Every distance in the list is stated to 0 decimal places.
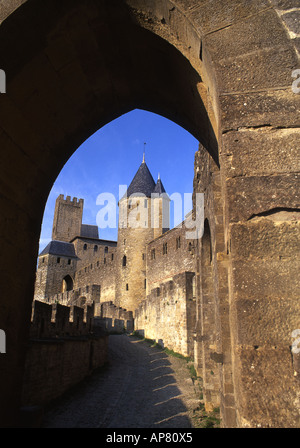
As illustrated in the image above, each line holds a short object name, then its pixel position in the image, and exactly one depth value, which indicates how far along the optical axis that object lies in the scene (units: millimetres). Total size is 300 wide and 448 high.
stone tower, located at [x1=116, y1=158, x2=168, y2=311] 34125
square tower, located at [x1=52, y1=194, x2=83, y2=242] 60094
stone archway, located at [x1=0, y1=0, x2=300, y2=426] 1576
